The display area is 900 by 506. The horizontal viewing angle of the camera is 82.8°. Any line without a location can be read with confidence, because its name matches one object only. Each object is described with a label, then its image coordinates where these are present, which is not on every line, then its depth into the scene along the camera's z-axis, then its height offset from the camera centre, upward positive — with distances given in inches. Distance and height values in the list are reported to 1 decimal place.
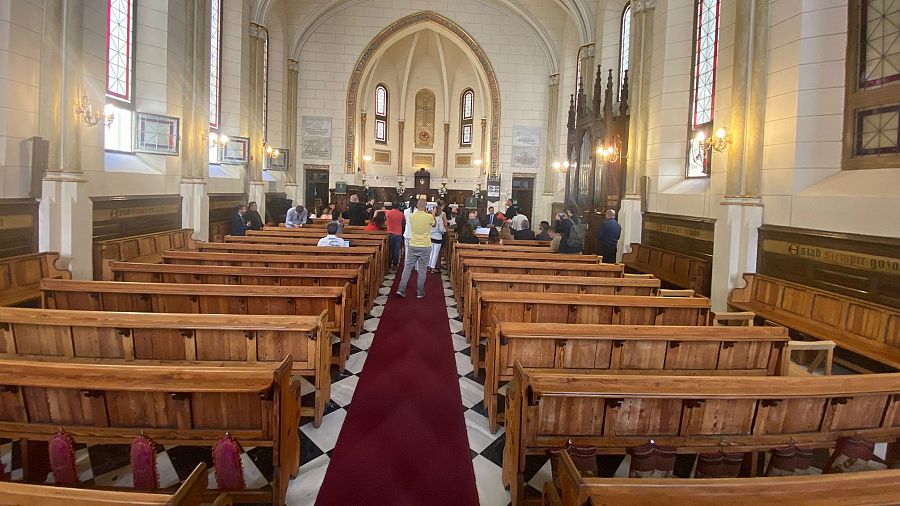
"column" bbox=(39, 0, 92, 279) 262.4 +39.6
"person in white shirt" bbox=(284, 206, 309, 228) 489.1 -1.7
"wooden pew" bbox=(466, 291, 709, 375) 186.7 -30.6
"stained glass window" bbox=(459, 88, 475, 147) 946.1 +199.5
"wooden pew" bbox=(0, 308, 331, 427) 142.9 -36.5
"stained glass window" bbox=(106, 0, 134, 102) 354.9 +114.6
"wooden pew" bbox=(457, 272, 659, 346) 228.5 -26.6
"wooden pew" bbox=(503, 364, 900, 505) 106.5 -39.5
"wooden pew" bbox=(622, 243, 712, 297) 320.8 -25.5
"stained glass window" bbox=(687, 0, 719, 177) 354.6 +107.4
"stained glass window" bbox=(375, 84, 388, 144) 941.2 +197.2
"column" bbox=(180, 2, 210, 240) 422.3 +77.1
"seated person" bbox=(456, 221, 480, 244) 408.7 -10.2
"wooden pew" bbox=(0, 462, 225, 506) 61.0 -35.0
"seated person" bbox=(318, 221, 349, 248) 308.2 -13.5
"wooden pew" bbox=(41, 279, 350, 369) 180.4 -31.4
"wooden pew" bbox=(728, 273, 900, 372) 195.2 -34.9
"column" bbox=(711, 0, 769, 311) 274.2 +47.6
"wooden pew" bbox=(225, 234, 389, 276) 346.6 -17.3
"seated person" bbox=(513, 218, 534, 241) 442.0 -8.3
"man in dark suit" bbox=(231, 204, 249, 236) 427.5 -9.1
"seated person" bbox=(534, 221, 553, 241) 425.0 -6.3
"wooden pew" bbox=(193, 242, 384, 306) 291.0 -20.2
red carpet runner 116.9 -60.0
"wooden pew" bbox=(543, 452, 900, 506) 66.3 -33.9
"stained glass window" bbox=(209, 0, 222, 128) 507.2 +153.1
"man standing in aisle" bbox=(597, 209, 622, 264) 384.8 -3.4
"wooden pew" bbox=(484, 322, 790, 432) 148.6 -36.3
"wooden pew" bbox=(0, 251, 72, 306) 233.6 -34.6
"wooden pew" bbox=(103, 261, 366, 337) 222.4 -27.5
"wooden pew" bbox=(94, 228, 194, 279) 308.7 -25.6
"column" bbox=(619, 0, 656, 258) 420.2 +95.8
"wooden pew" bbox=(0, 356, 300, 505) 101.6 -41.4
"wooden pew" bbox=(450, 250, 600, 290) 308.7 -20.0
